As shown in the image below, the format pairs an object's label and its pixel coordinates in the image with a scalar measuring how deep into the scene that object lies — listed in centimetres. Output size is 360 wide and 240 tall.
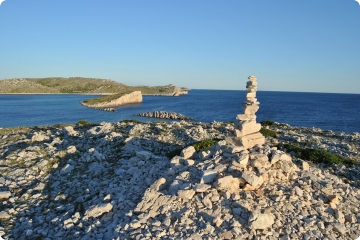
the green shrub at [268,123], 3466
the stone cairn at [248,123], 1320
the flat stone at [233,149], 1233
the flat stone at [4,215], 1157
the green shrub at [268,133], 2422
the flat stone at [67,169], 1519
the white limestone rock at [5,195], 1291
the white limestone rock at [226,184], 1062
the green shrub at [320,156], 1683
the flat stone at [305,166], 1303
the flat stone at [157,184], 1144
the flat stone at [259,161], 1160
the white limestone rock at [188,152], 1356
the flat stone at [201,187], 1056
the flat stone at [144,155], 1523
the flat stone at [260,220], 905
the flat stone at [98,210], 1088
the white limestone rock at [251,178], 1077
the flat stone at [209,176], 1103
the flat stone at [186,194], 1045
